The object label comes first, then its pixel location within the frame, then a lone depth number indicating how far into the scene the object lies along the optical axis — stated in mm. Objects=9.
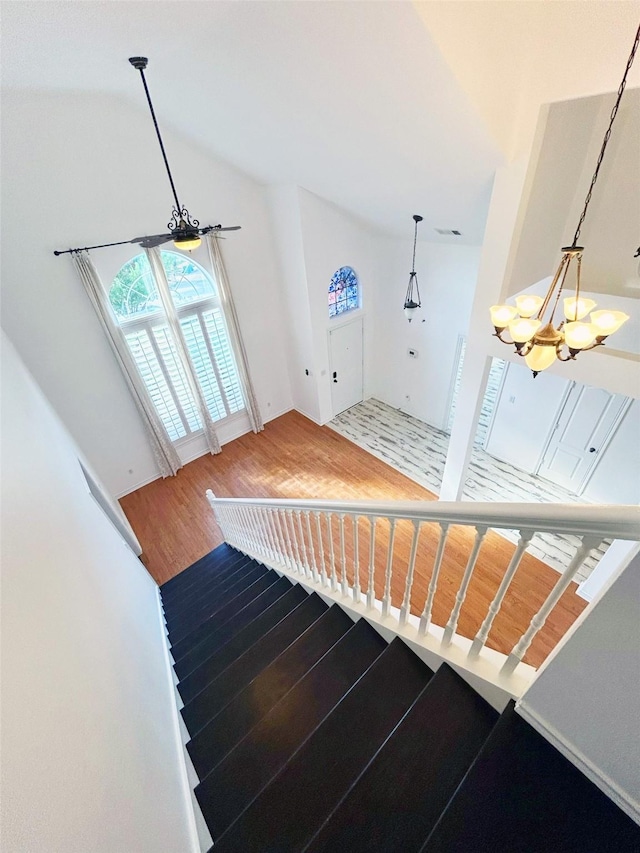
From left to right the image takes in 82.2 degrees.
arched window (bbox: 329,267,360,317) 6461
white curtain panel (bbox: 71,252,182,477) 4555
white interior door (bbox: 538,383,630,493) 4652
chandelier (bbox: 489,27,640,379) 2250
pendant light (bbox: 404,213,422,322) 5164
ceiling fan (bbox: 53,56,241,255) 2959
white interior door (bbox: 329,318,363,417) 6840
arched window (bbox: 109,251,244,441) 5152
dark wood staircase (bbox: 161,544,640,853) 993
